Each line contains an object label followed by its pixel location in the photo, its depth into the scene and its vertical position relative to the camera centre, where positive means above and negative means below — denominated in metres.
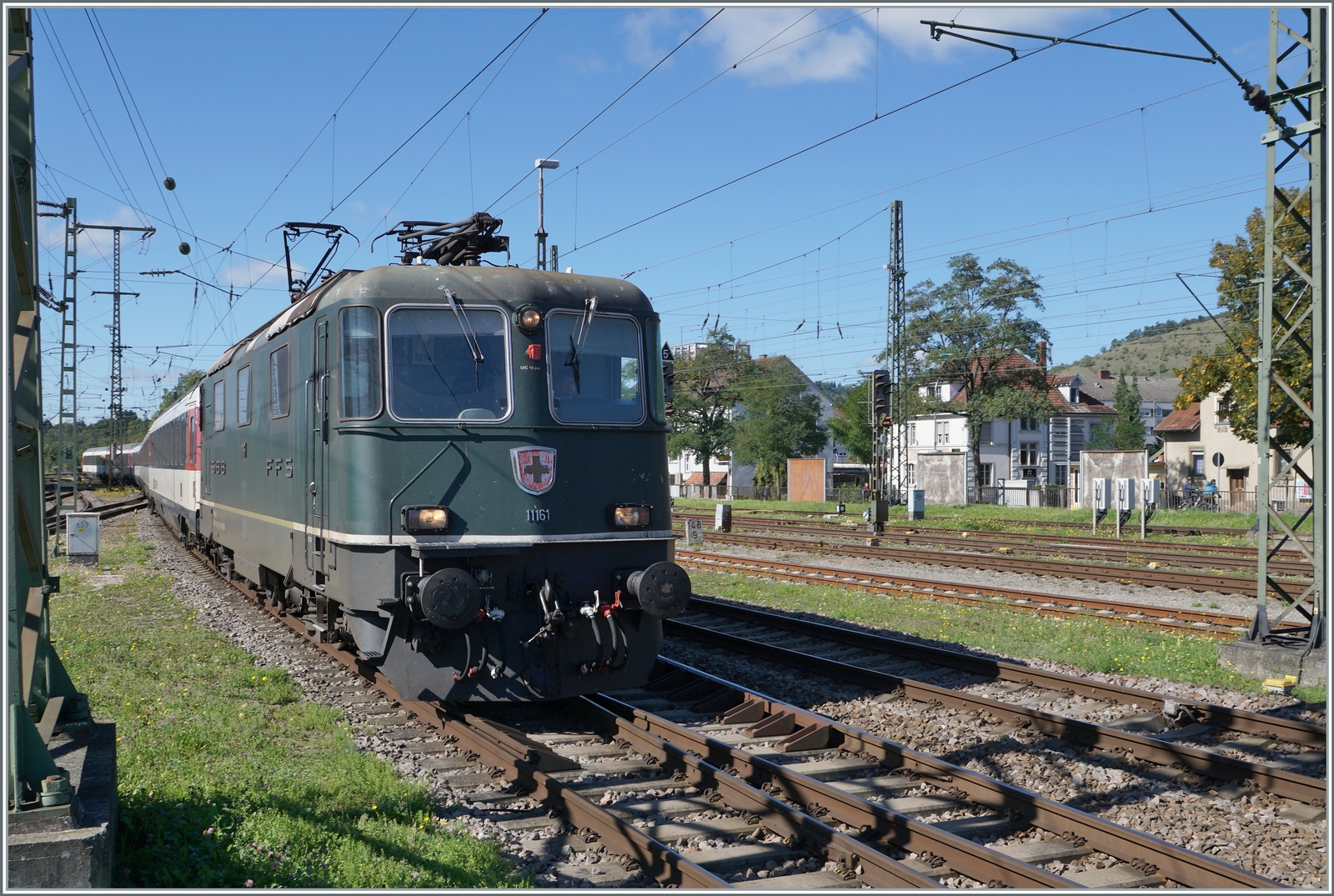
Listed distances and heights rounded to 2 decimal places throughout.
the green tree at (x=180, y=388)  74.55 +6.51
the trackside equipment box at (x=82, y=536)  17.81 -1.08
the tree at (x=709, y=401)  64.81 +4.19
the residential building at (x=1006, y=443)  64.62 +1.46
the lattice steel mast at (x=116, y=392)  32.86 +3.51
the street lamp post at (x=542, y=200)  27.52 +7.25
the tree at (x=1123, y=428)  76.56 +3.02
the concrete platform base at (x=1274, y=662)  9.92 -1.91
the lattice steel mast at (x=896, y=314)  31.91 +4.72
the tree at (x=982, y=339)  54.97 +6.81
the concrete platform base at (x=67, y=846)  4.30 -1.56
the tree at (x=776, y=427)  59.06 +2.33
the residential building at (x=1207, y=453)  42.41 +0.52
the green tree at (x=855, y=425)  61.00 +2.60
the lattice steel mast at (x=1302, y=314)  9.69 +1.42
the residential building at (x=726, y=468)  63.78 +0.01
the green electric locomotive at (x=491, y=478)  8.00 -0.06
